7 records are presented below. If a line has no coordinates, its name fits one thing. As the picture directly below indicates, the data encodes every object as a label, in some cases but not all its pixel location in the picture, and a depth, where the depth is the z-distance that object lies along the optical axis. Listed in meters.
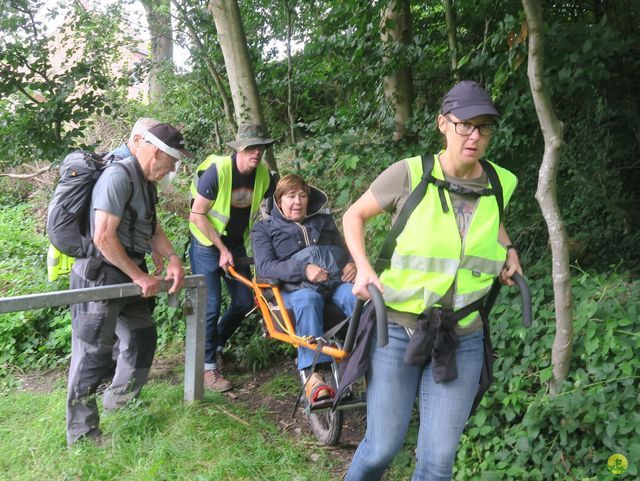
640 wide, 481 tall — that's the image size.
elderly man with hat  3.35
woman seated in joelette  3.92
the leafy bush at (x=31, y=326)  5.68
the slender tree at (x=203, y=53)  8.18
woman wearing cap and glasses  2.37
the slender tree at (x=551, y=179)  3.24
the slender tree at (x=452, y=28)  5.99
